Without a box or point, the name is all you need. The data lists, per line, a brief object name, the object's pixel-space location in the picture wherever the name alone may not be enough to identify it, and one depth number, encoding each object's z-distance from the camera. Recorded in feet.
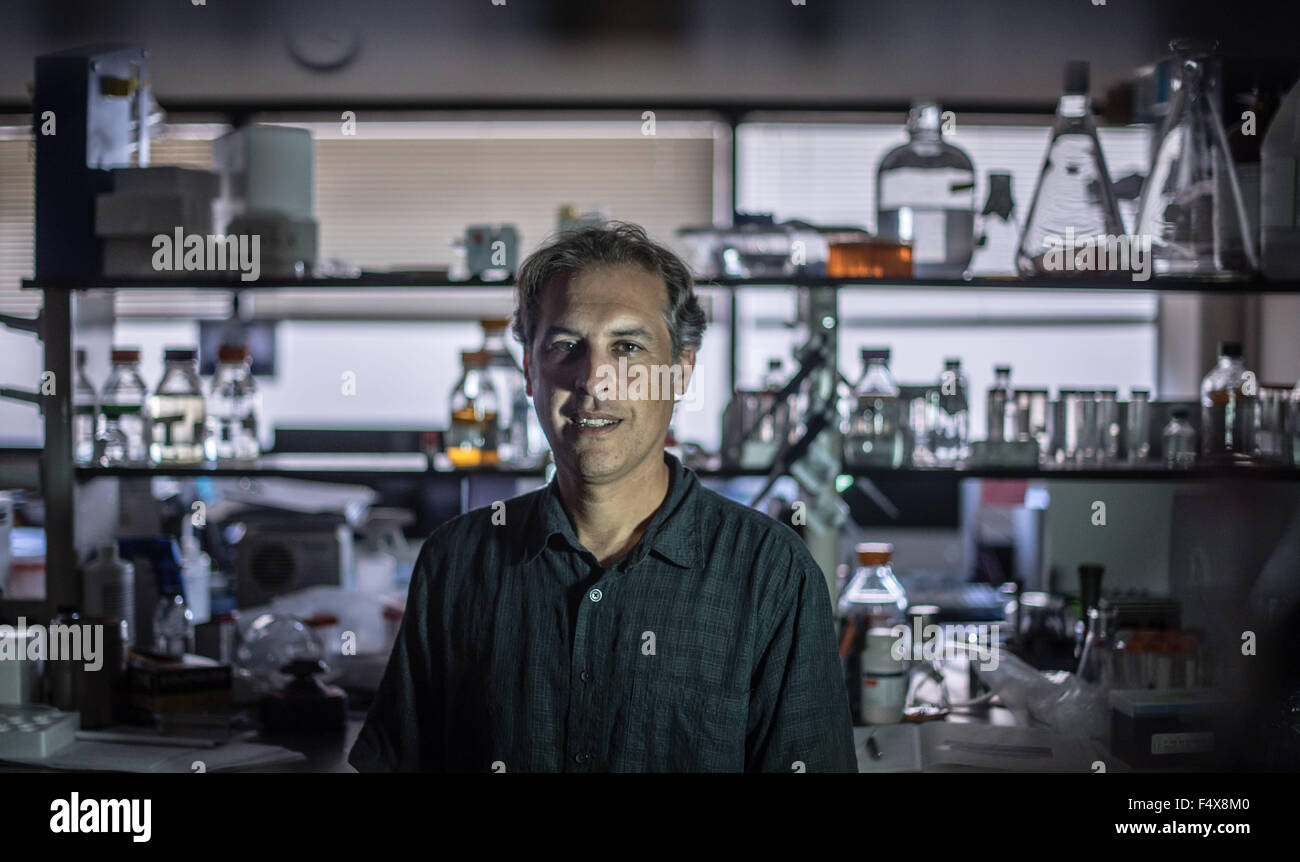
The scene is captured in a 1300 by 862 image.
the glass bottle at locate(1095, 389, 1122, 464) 6.79
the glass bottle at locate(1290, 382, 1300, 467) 6.64
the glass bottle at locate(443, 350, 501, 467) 6.81
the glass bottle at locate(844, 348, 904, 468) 6.70
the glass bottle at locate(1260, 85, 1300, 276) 6.41
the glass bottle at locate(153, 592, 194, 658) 6.93
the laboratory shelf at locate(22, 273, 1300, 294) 6.45
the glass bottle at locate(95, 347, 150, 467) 6.88
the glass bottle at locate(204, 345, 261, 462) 7.32
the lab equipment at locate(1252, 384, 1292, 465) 6.65
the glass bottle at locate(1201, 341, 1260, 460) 6.64
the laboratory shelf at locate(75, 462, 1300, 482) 6.52
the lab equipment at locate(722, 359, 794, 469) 6.68
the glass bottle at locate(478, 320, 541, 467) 7.04
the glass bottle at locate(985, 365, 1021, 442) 6.86
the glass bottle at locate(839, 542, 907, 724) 6.32
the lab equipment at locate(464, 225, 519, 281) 6.89
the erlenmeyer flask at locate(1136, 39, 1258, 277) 6.55
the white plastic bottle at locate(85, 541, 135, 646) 6.74
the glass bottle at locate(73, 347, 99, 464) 6.75
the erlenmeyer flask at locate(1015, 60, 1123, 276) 6.65
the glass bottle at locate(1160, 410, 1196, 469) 6.70
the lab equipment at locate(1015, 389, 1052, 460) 6.88
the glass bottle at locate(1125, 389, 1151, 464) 6.82
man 4.73
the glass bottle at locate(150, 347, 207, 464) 6.90
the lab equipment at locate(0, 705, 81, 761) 5.74
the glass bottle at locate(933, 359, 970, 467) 6.87
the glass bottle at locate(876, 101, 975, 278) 6.66
